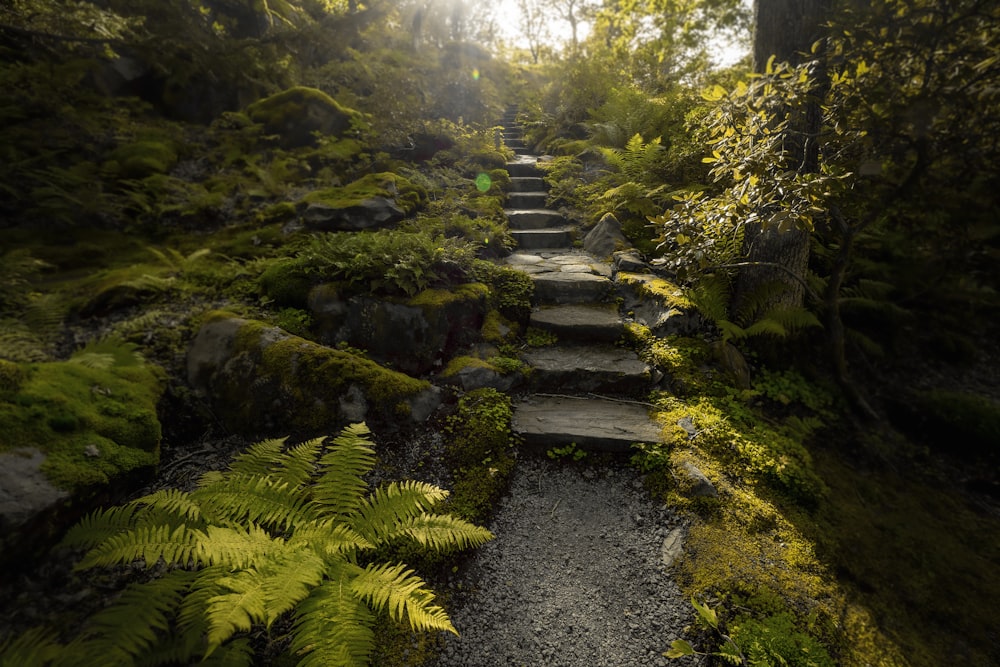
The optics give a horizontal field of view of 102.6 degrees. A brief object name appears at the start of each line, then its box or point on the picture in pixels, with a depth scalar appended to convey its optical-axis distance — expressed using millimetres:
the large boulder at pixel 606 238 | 6570
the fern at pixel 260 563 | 1813
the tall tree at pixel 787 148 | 4328
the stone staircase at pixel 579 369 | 3629
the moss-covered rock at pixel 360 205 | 5969
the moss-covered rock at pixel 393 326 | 4258
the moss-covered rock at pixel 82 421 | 2438
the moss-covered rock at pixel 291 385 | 3477
